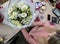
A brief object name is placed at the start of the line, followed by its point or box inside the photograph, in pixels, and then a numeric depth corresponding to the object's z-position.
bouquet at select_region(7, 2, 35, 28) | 1.36
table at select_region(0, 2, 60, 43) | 1.43
